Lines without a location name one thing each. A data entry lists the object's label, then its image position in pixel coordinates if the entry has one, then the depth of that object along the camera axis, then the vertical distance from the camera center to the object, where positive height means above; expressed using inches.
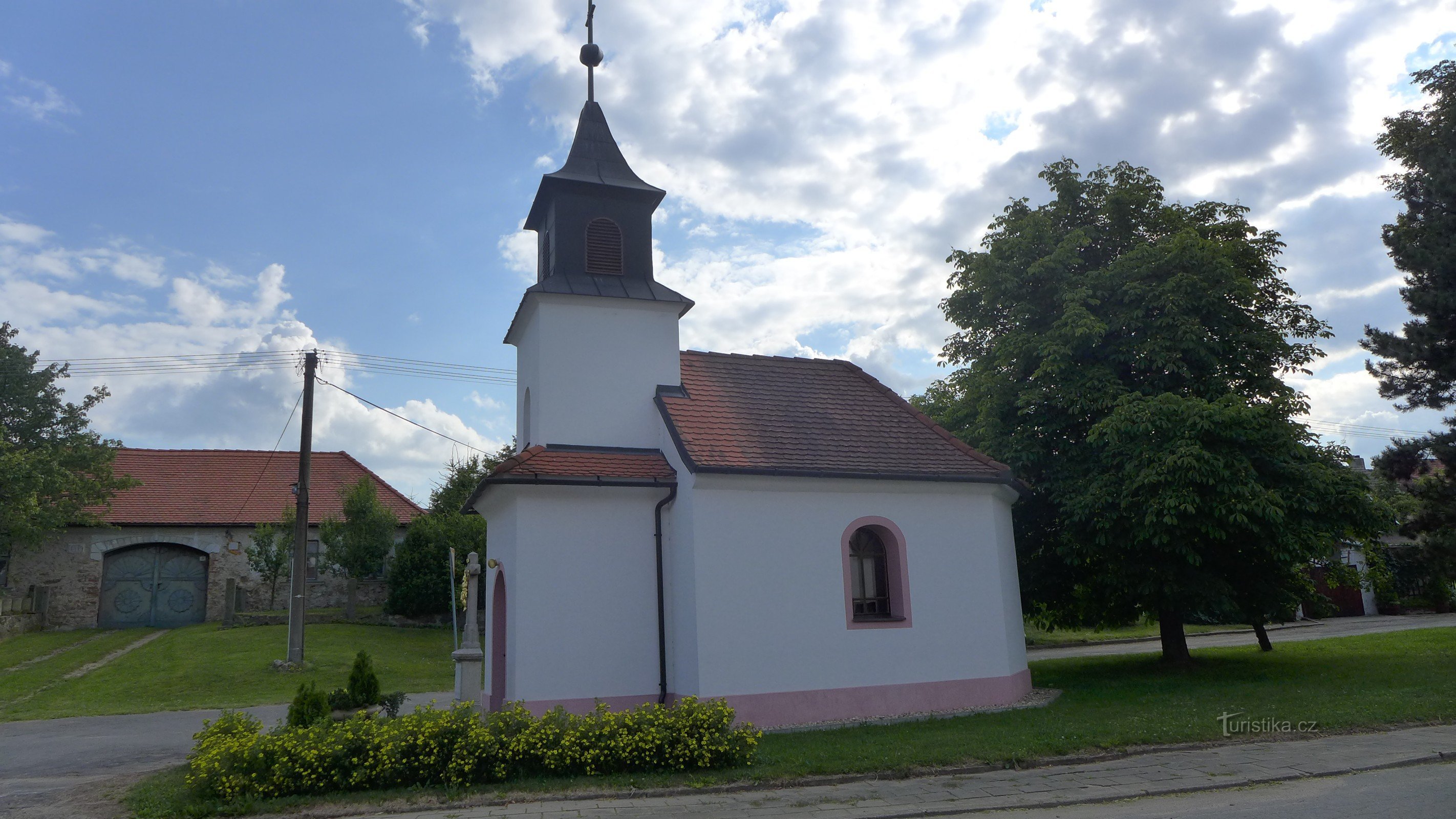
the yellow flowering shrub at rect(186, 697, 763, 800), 329.4 -66.1
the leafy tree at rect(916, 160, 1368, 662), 569.9 +122.6
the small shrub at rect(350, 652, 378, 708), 513.3 -58.2
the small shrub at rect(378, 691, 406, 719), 467.2 -65.1
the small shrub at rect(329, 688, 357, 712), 506.9 -66.9
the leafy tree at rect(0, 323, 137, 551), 1027.3 +178.0
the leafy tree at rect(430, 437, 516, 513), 1391.5 +162.3
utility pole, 799.7 +45.1
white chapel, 489.4 +25.5
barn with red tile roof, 1146.7 +50.9
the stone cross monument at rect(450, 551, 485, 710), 436.1 -38.3
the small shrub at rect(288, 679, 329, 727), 402.0 -56.1
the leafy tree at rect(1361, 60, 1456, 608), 577.9 +161.0
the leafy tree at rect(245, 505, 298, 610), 1101.1 +52.7
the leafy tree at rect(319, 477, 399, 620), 1120.2 +63.7
